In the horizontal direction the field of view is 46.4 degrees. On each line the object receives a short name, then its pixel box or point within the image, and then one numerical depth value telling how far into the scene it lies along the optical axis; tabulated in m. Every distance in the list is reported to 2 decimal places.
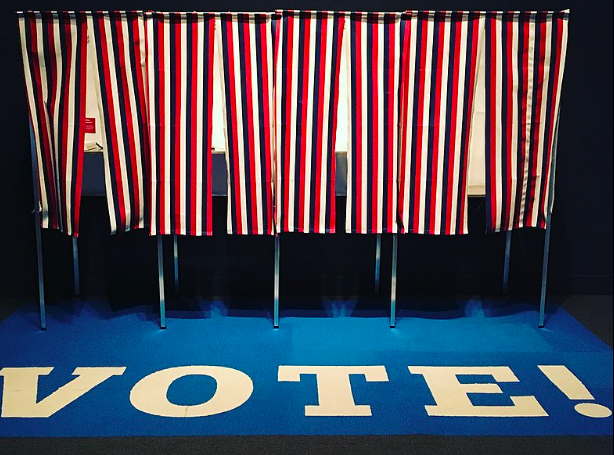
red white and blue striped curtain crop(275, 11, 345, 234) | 4.14
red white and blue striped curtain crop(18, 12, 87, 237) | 4.09
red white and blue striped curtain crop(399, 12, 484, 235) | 4.14
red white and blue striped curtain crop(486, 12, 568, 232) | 4.15
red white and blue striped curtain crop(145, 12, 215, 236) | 4.13
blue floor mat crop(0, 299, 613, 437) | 3.28
